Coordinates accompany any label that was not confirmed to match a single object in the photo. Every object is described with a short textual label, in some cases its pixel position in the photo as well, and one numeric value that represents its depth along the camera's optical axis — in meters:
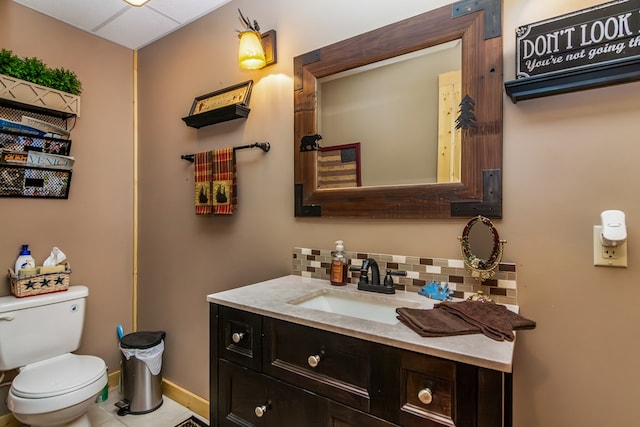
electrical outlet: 0.98
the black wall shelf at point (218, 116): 1.83
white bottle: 1.91
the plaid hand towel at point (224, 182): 1.87
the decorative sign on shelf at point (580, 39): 0.95
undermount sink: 1.24
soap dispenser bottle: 1.43
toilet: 1.53
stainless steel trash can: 2.07
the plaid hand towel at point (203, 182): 1.96
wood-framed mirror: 1.16
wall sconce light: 1.67
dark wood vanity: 0.77
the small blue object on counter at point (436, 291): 1.22
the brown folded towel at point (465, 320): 0.86
